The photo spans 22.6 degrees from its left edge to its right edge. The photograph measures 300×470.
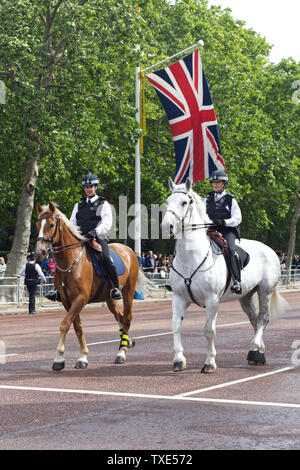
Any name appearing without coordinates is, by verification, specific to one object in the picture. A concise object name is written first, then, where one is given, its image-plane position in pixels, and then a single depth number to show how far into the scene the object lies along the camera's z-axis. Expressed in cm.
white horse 1050
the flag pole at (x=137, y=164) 2881
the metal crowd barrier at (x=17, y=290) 2609
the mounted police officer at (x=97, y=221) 1164
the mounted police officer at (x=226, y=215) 1120
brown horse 1093
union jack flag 2430
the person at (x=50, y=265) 3198
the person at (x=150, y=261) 3684
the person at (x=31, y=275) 2516
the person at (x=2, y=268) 3110
